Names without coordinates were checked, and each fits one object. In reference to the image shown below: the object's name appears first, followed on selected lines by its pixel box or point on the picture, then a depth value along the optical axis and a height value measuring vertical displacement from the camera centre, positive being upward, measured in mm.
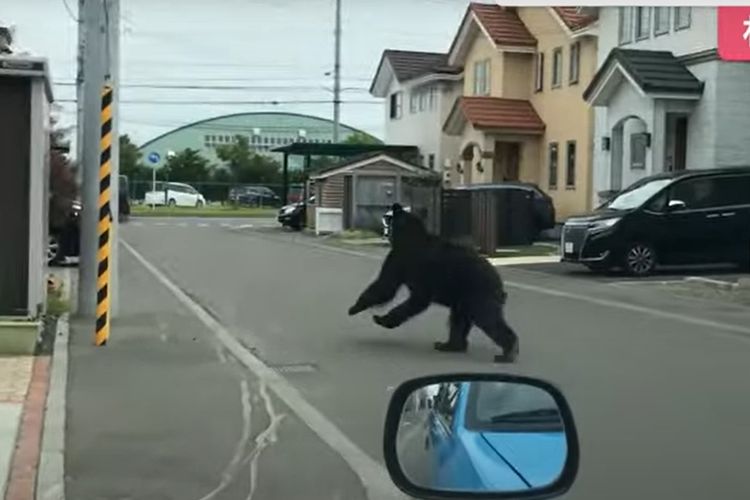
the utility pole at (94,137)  10031 +363
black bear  7051 -680
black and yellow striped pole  10008 -402
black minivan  15711 -407
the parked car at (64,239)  15420 -866
